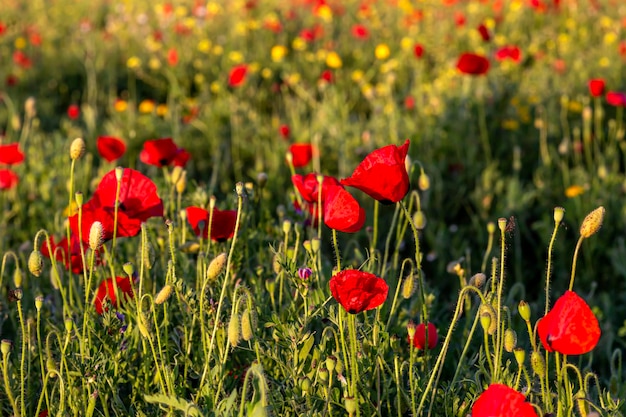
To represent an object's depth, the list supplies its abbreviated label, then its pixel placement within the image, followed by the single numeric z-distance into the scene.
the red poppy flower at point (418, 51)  3.41
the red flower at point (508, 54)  3.38
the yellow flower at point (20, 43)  5.48
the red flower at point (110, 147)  2.35
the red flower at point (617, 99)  2.69
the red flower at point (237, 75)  3.18
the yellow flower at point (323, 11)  5.14
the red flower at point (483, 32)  3.09
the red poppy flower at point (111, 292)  1.96
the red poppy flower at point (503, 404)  1.72
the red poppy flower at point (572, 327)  1.77
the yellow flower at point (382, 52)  3.75
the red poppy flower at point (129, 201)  1.99
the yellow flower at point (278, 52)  4.51
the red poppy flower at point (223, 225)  2.02
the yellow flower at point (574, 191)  2.64
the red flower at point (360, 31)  4.79
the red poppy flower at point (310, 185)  2.01
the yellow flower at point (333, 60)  3.66
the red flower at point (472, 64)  2.75
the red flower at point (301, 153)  2.34
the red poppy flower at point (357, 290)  1.80
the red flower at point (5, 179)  2.44
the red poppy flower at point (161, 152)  2.18
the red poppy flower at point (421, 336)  1.97
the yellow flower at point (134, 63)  4.71
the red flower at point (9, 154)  2.39
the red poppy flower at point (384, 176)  1.86
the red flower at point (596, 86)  2.66
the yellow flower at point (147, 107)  3.67
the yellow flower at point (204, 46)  5.11
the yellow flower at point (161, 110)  3.76
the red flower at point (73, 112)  3.40
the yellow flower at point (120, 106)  3.68
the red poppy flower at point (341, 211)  1.88
